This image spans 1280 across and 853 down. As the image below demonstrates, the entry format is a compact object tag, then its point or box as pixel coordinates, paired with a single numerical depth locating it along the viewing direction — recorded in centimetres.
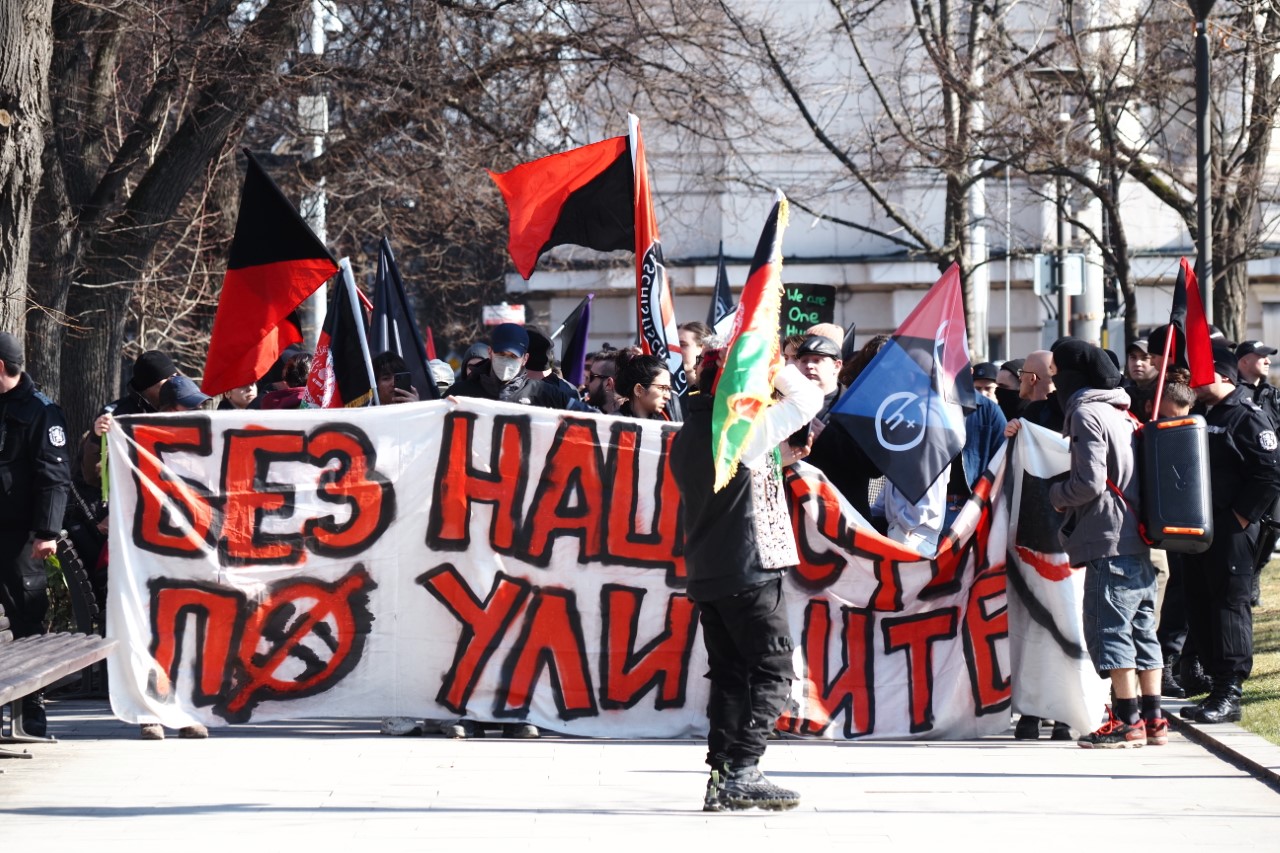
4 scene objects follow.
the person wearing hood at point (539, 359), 2142
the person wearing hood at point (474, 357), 2319
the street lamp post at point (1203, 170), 2552
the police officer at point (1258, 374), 2161
